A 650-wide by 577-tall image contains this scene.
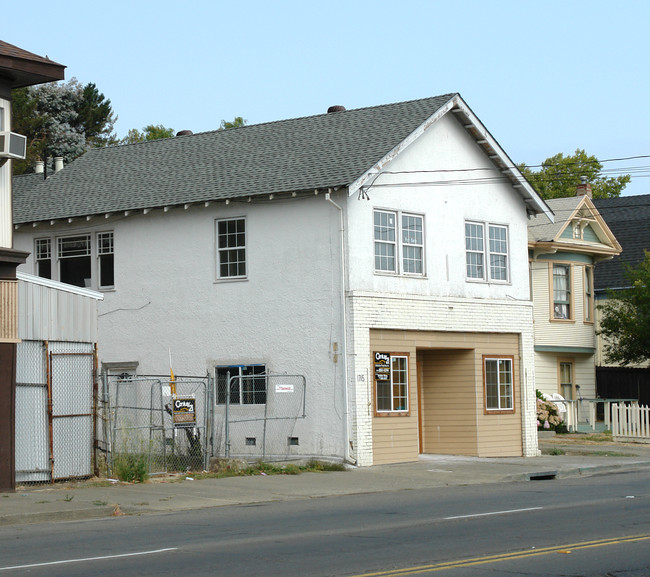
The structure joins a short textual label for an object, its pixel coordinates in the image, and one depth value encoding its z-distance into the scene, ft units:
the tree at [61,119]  178.70
